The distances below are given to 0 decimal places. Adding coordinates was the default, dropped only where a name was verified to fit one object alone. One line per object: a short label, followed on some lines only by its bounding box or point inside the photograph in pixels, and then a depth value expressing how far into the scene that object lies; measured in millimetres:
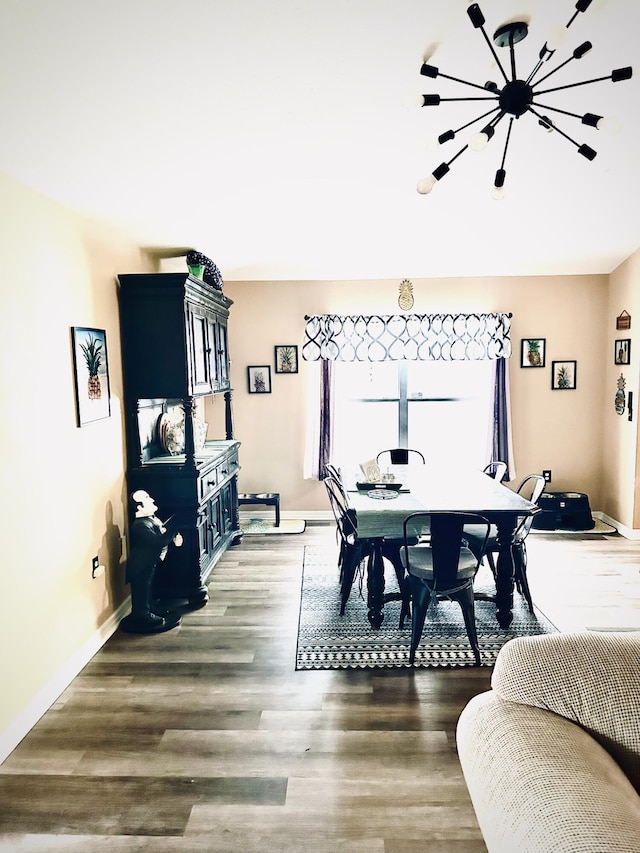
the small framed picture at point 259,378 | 5809
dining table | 3344
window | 5871
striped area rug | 3145
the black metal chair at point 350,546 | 3520
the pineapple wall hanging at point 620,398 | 5367
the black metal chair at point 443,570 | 2912
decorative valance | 5621
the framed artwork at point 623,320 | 5273
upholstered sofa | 1026
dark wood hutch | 3822
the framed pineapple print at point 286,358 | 5785
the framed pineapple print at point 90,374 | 3174
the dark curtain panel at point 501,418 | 5680
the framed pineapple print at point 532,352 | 5730
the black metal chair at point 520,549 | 3514
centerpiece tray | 3918
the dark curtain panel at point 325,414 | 5719
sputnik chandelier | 1774
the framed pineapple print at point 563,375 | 5754
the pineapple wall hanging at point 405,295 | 5578
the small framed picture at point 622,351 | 5277
